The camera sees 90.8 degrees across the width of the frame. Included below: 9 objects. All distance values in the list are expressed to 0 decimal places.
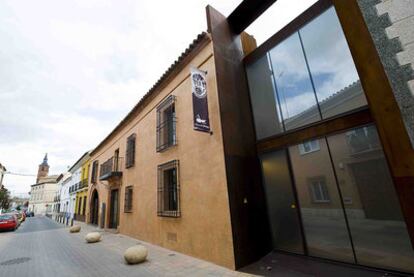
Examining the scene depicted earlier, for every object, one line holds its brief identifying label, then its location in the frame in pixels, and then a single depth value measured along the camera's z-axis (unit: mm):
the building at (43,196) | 56406
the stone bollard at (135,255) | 5668
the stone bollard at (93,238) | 9188
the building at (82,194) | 20891
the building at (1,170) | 33559
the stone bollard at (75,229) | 12926
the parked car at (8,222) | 15007
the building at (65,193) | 29859
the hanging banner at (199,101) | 5707
